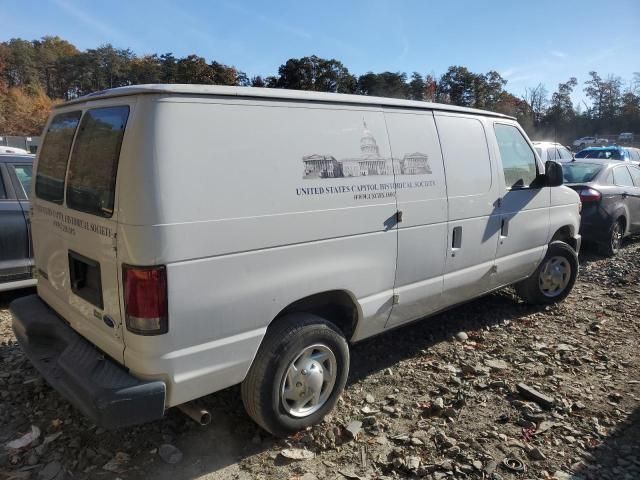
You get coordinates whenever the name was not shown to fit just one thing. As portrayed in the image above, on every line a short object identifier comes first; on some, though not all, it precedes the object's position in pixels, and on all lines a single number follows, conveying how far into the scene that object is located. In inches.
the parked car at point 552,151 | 592.6
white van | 93.3
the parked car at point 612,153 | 665.0
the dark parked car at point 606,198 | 310.8
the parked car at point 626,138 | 2111.2
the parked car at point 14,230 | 195.5
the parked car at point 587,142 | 2003.6
